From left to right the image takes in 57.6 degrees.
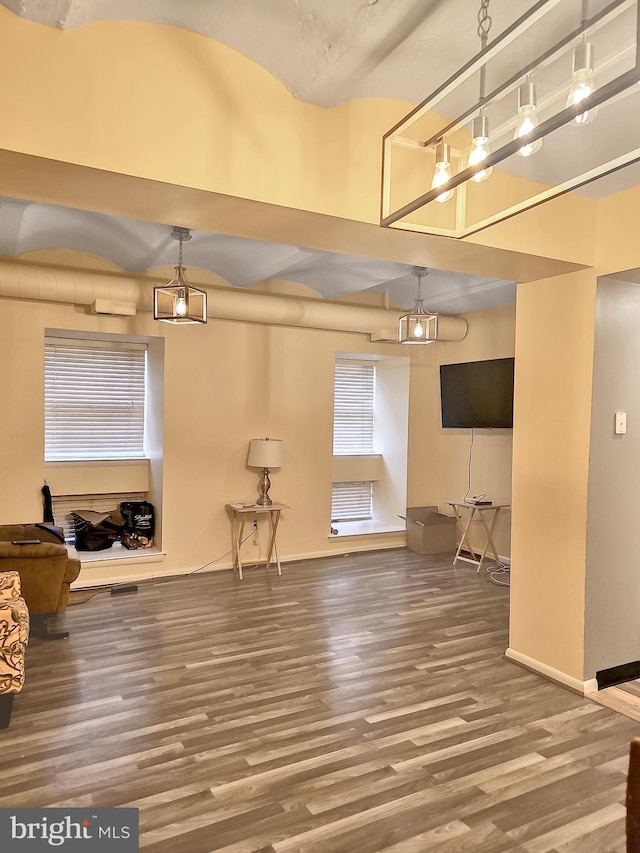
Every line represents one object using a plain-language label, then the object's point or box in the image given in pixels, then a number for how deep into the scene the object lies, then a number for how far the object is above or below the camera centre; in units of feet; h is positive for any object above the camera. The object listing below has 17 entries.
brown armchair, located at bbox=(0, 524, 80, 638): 12.11 -3.32
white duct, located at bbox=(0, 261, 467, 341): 14.87 +3.40
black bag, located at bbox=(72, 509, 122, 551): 17.46 -3.47
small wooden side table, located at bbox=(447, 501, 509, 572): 19.02 -3.56
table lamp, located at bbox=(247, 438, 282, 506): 18.16 -1.09
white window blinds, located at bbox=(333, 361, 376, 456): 23.52 +0.50
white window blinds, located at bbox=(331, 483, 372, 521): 23.67 -3.35
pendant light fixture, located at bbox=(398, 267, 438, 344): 15.80 +2.55
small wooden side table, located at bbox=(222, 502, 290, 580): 17.98 -3.24
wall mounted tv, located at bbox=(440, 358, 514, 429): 18.65 +0.94
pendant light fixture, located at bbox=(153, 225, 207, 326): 13.25 +2.71
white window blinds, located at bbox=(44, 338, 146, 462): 18.08 +0.52
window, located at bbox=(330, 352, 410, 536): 22.86 -0.87
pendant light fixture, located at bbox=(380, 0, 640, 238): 3.82 +2.39
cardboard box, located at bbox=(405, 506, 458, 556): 21.35 -4.15
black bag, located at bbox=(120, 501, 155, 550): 17.97 -3.34
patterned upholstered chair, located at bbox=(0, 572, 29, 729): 9.17 -3.84
